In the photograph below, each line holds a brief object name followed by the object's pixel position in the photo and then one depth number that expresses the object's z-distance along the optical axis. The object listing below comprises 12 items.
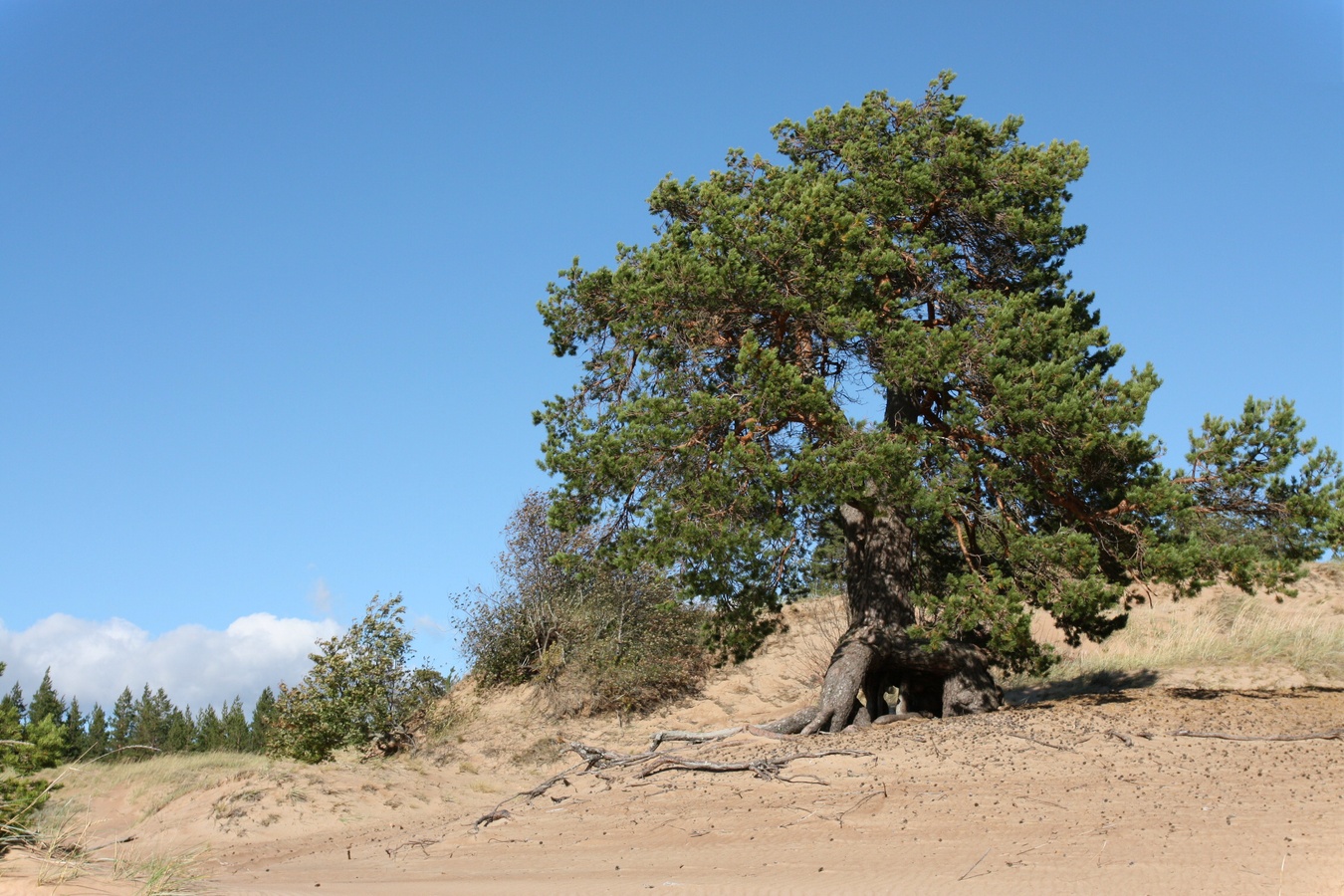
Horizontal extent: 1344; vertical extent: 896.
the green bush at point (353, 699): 20.17
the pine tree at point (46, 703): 40.94
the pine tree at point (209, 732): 38.31
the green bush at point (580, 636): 22.73
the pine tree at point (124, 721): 41.25
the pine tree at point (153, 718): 40.09
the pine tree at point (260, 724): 35.94
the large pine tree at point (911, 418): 13.30
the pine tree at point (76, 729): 38.44
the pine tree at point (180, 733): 38.59
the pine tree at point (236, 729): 38.22
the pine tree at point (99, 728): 41.62
